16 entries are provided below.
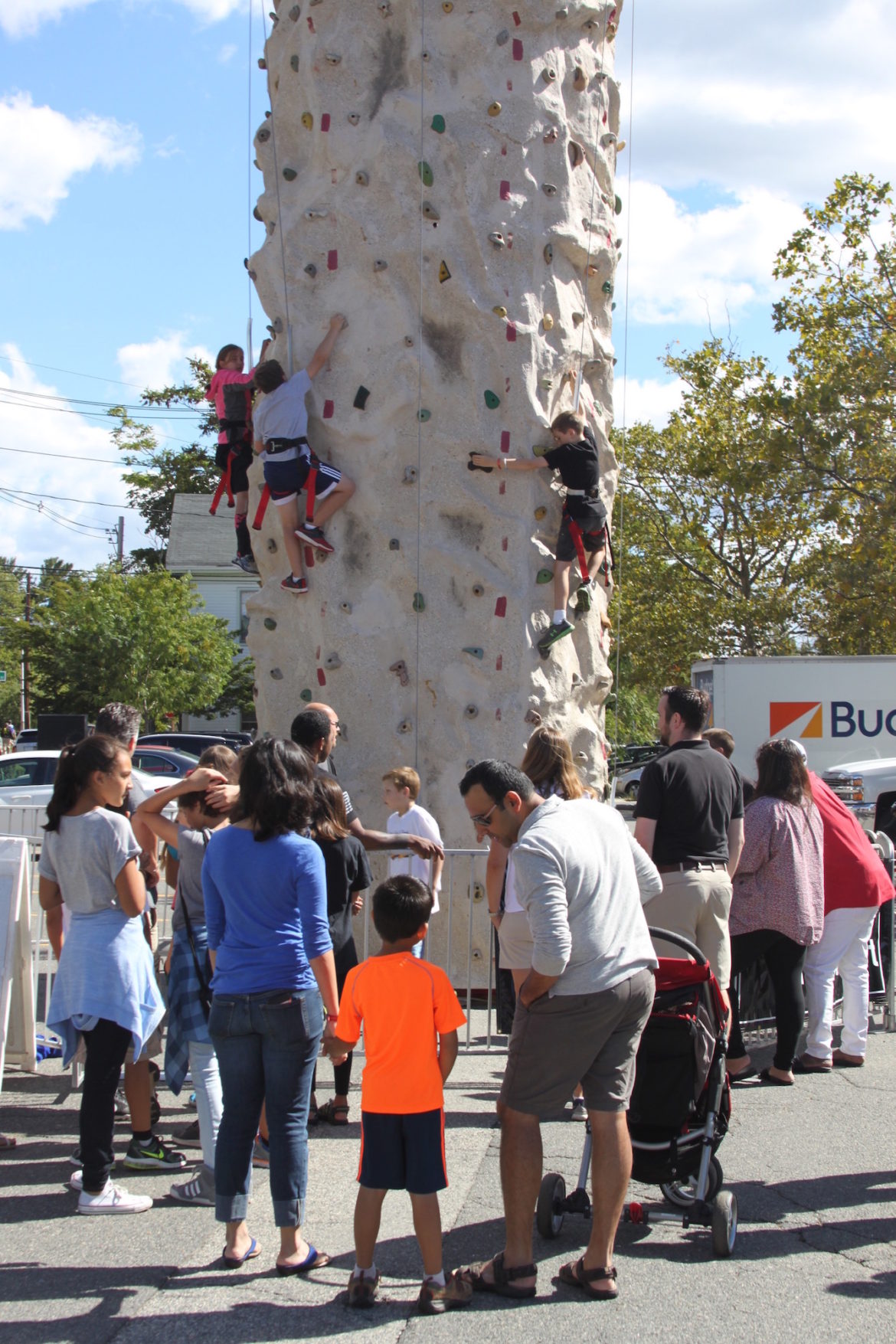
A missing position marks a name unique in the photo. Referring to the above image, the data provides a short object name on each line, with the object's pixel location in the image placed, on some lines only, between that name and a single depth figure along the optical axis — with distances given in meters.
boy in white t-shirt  7.18
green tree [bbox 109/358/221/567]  45.91
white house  45.59
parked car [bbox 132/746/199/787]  21.31
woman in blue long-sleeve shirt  4.33
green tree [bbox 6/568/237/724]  33.06
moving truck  21.58
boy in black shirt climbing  9.54
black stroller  4.63
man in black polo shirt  6.01
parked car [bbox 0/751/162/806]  18.15
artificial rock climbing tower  9.60
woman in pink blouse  6.95
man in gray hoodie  4.17
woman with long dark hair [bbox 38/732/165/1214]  5.02
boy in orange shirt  4.11
